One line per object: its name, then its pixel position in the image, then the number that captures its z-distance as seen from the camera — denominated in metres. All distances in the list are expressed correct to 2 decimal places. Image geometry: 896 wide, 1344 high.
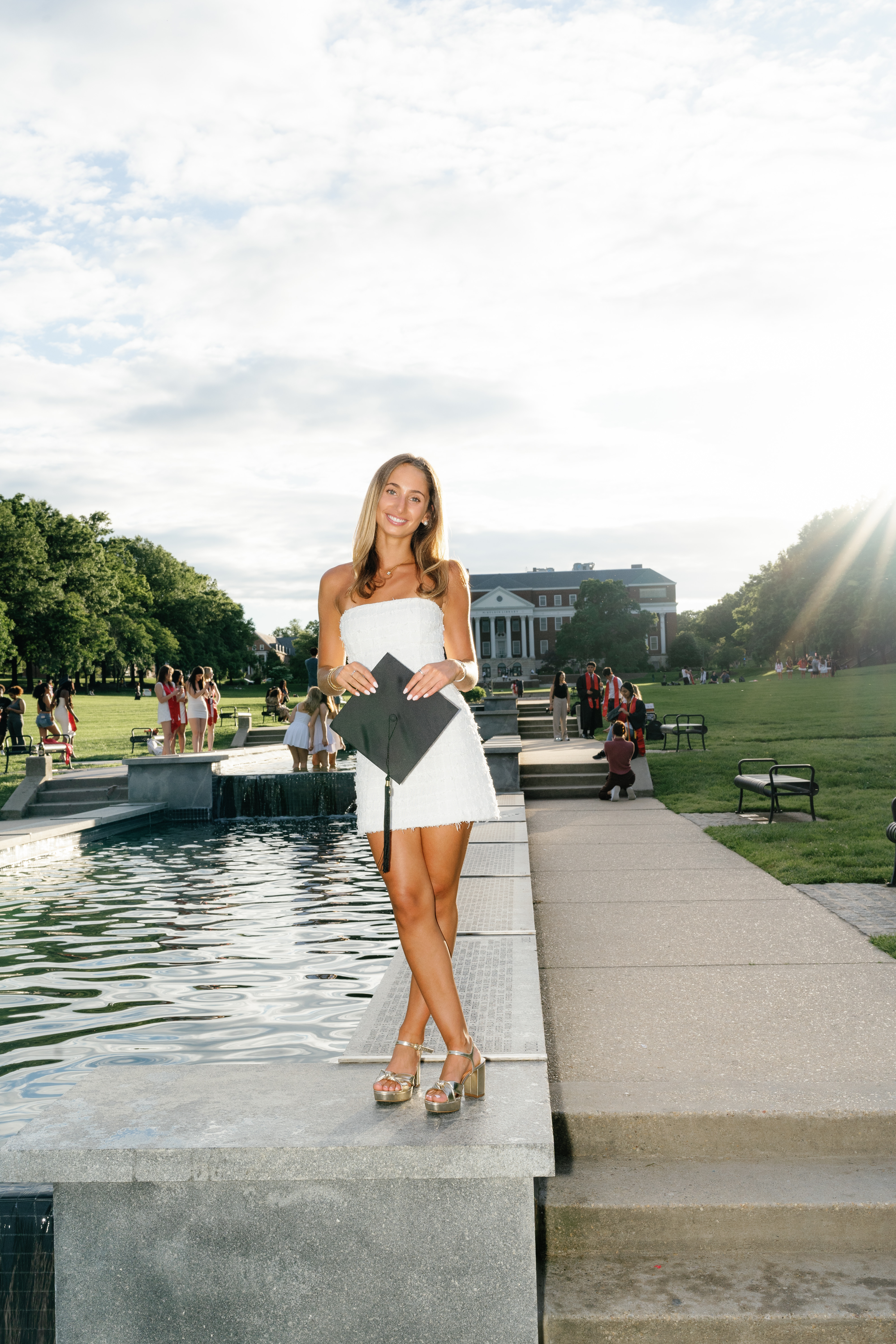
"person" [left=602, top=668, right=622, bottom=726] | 22.39
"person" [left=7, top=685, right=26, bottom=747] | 23.56
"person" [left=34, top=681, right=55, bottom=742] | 22.56
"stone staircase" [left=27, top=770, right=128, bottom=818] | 15.66
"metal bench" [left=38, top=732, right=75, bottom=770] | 21.08
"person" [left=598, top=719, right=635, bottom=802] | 14.91
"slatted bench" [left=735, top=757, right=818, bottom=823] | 12.51
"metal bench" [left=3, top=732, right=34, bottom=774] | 23.52
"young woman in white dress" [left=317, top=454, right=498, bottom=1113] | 3.18
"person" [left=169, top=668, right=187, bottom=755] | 19.73
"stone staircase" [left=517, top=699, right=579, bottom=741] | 28.62
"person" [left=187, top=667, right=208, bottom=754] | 20.33
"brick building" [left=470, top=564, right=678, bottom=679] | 138.75
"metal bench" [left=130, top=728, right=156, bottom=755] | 25.14
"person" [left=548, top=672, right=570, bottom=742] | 24.66
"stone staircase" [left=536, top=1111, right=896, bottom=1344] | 2.85
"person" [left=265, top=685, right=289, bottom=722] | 27.83
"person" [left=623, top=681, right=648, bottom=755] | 17.61
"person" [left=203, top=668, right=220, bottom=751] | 22.41
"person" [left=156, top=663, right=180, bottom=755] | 19.42
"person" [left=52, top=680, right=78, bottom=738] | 23.50
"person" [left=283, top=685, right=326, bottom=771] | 17.23
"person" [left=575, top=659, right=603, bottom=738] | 25.98
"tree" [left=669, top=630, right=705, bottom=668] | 120.81
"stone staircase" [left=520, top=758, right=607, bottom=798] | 16.05
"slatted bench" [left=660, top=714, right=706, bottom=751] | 23.05
